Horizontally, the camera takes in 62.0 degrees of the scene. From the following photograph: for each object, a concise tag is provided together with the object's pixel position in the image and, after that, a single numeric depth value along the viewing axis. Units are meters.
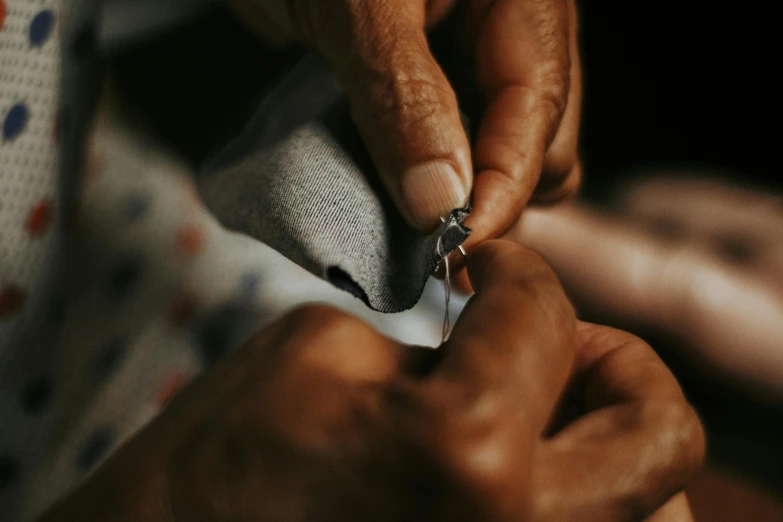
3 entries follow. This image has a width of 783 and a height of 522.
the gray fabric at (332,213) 0.36
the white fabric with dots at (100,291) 0.38
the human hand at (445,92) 0.37
